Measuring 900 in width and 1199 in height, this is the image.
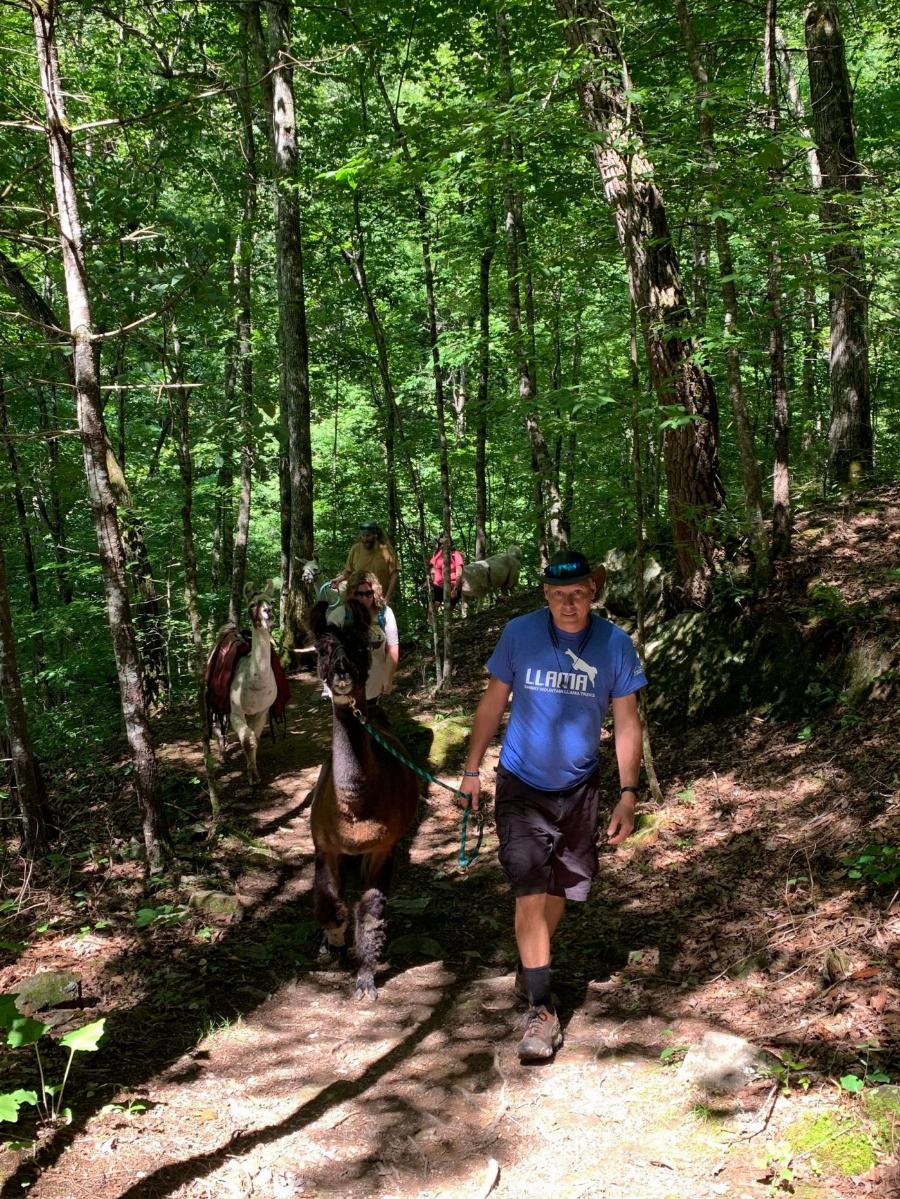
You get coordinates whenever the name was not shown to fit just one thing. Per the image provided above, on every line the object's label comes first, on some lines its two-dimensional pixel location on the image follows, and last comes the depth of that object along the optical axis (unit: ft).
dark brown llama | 16.75
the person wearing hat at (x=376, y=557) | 30.60
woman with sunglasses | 20.89
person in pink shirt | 50.47
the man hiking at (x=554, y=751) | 12.85
